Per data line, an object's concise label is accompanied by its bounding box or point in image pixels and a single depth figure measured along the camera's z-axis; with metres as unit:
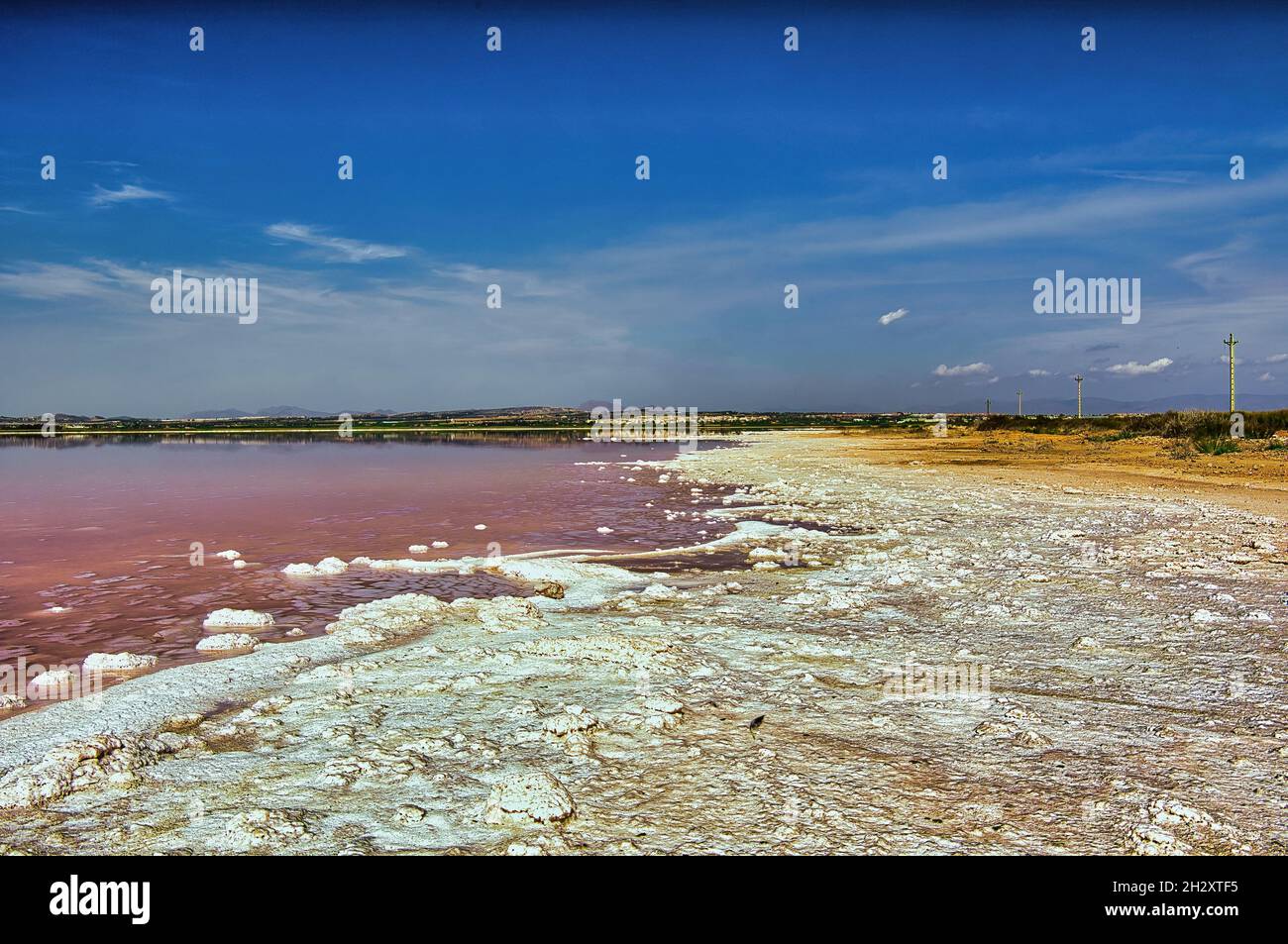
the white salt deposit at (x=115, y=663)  5.77
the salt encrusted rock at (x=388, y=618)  6.70
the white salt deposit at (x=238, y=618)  7.11
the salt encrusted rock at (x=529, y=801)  3.36
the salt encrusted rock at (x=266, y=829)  3.18
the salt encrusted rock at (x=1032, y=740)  4.20
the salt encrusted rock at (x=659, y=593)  8.03
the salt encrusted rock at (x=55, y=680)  5.39
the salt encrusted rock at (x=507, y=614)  7.02
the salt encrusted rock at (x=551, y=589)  8.34
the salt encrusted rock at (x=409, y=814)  3.39
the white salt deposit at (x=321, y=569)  9.55
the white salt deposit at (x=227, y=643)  6.31
